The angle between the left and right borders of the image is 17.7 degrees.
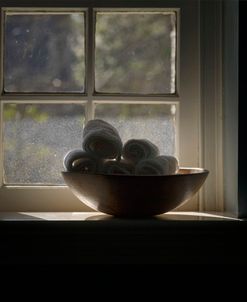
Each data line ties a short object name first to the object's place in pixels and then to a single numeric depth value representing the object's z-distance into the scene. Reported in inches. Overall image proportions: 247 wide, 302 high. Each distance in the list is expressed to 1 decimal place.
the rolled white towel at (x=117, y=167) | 71.8
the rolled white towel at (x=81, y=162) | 72.1
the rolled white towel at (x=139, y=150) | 73.0
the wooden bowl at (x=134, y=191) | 69.5
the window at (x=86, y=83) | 79.1
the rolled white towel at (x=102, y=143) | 72.2
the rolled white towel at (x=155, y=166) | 71.6
